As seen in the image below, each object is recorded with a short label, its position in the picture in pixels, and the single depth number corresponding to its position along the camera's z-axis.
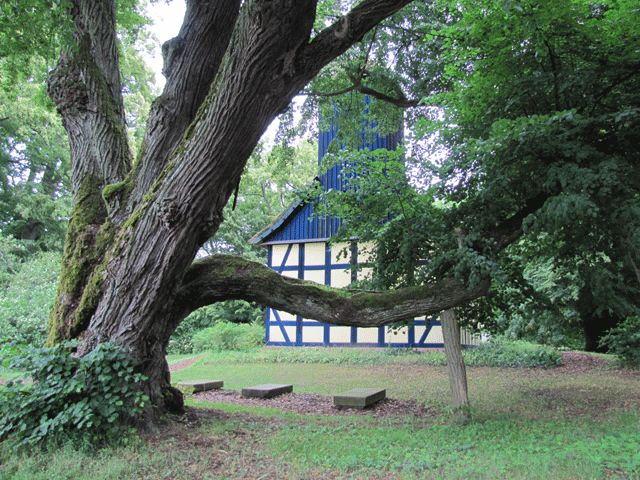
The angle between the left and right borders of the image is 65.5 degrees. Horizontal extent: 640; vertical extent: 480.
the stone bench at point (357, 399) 8.38
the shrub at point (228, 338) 19.02
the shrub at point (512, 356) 13.55
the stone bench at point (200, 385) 10.02
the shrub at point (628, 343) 12.30
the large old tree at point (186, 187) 4.95
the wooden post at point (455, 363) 6.93
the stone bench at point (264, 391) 9.46
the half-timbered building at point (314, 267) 16.69
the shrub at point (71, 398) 4.77
